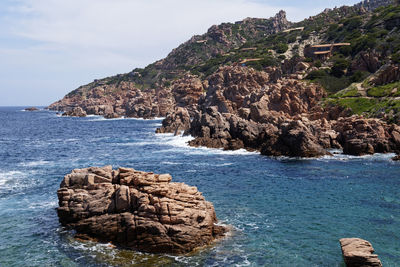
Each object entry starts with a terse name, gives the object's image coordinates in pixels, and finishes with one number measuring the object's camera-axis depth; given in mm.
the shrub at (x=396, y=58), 94781
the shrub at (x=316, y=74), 111688
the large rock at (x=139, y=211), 25078
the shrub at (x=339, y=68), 113500
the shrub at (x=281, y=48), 190700
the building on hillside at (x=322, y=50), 137875
